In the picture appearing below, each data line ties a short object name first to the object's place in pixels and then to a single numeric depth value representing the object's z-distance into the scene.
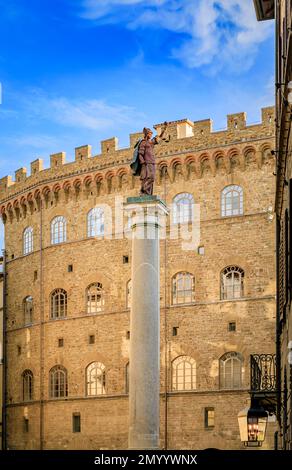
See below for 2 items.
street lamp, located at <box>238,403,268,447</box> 16.62
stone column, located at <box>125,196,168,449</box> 18.92
